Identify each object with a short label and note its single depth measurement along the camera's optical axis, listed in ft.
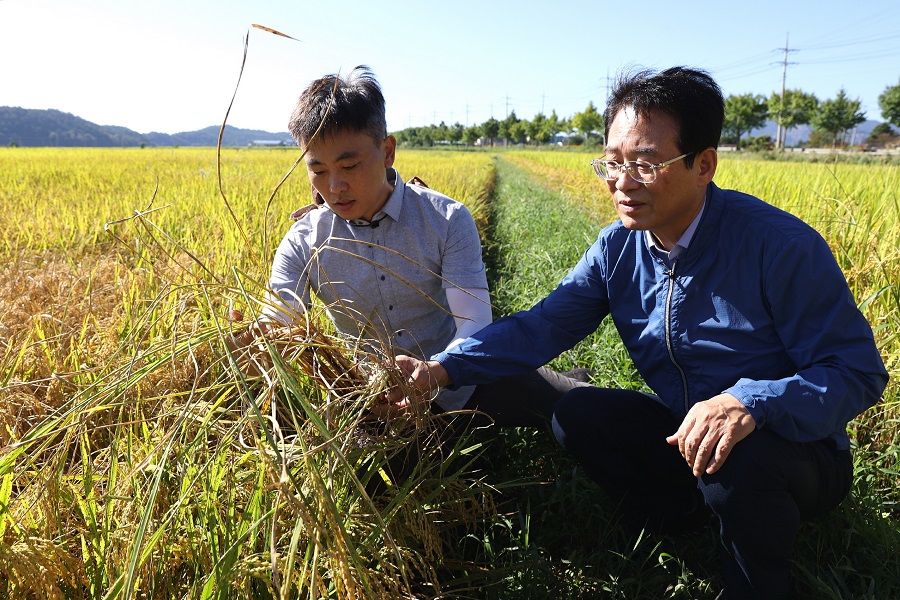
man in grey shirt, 6.20
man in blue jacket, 4.15
